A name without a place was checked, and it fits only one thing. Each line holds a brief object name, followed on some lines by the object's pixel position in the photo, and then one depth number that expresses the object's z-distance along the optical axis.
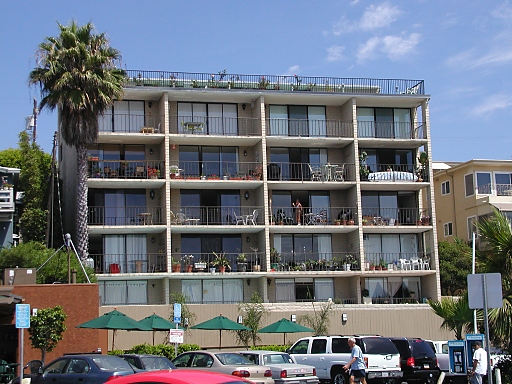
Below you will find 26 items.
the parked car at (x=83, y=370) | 19.20
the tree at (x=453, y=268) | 50.09
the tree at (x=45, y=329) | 28.91
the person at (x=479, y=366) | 18.50
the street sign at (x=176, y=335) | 25.83
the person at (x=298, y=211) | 44.78
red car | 9.67
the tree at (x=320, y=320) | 39.28
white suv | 24.70
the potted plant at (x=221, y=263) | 42.78
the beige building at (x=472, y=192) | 51.00
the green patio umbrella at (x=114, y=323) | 28.79
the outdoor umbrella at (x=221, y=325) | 32.91
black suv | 26.34
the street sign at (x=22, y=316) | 19.27
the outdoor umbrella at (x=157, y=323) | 30.95
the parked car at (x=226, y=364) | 21.25
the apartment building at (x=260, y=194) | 42.88
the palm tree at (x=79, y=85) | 38.75
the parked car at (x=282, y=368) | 22.61
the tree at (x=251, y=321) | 37.88
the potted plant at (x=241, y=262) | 43.16
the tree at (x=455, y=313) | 28.91
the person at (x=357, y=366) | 21.06
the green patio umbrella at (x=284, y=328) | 33.69
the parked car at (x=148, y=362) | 20.25
